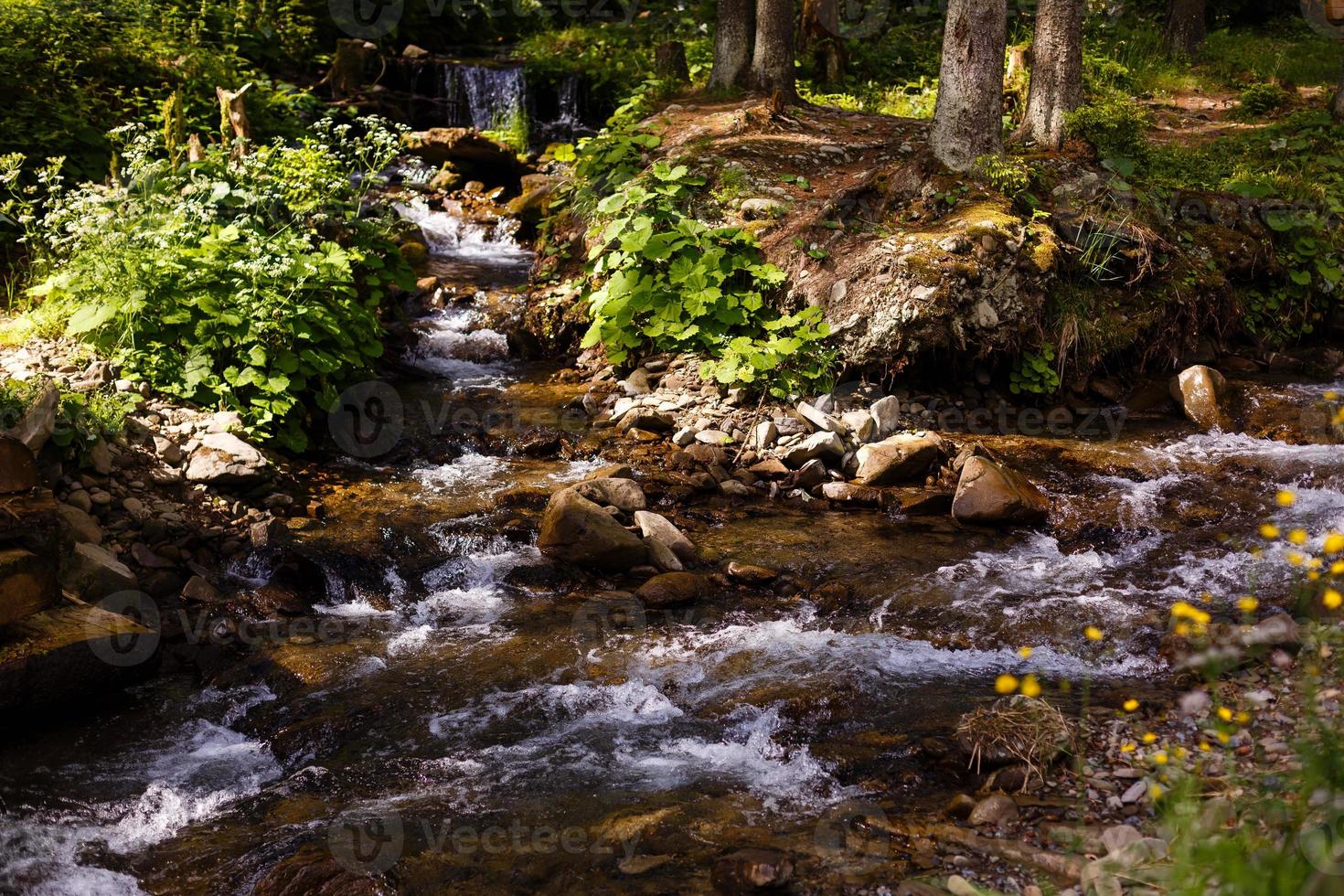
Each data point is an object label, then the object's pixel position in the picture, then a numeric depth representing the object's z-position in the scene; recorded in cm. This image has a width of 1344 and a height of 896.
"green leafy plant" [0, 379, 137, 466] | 561
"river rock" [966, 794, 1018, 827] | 371
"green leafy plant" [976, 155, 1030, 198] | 888
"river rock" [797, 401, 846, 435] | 779
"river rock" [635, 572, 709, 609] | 590
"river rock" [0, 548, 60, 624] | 454
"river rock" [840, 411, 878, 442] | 786
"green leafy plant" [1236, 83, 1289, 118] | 1289
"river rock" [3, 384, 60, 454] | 555
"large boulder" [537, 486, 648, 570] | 627
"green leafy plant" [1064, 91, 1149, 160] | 1000
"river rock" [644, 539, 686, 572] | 628
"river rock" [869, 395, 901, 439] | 797
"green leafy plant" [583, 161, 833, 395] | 831
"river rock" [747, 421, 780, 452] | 785
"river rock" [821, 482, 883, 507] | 729
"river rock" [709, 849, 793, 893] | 349
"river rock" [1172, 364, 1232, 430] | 830
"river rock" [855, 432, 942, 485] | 750
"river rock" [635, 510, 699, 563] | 644
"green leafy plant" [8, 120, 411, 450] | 710
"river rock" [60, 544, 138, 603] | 528
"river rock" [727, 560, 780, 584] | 616
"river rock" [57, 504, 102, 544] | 558
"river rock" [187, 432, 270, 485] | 657
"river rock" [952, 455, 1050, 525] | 687
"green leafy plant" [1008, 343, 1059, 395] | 862
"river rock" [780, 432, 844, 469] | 759
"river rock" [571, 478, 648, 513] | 681
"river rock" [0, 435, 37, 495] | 505
